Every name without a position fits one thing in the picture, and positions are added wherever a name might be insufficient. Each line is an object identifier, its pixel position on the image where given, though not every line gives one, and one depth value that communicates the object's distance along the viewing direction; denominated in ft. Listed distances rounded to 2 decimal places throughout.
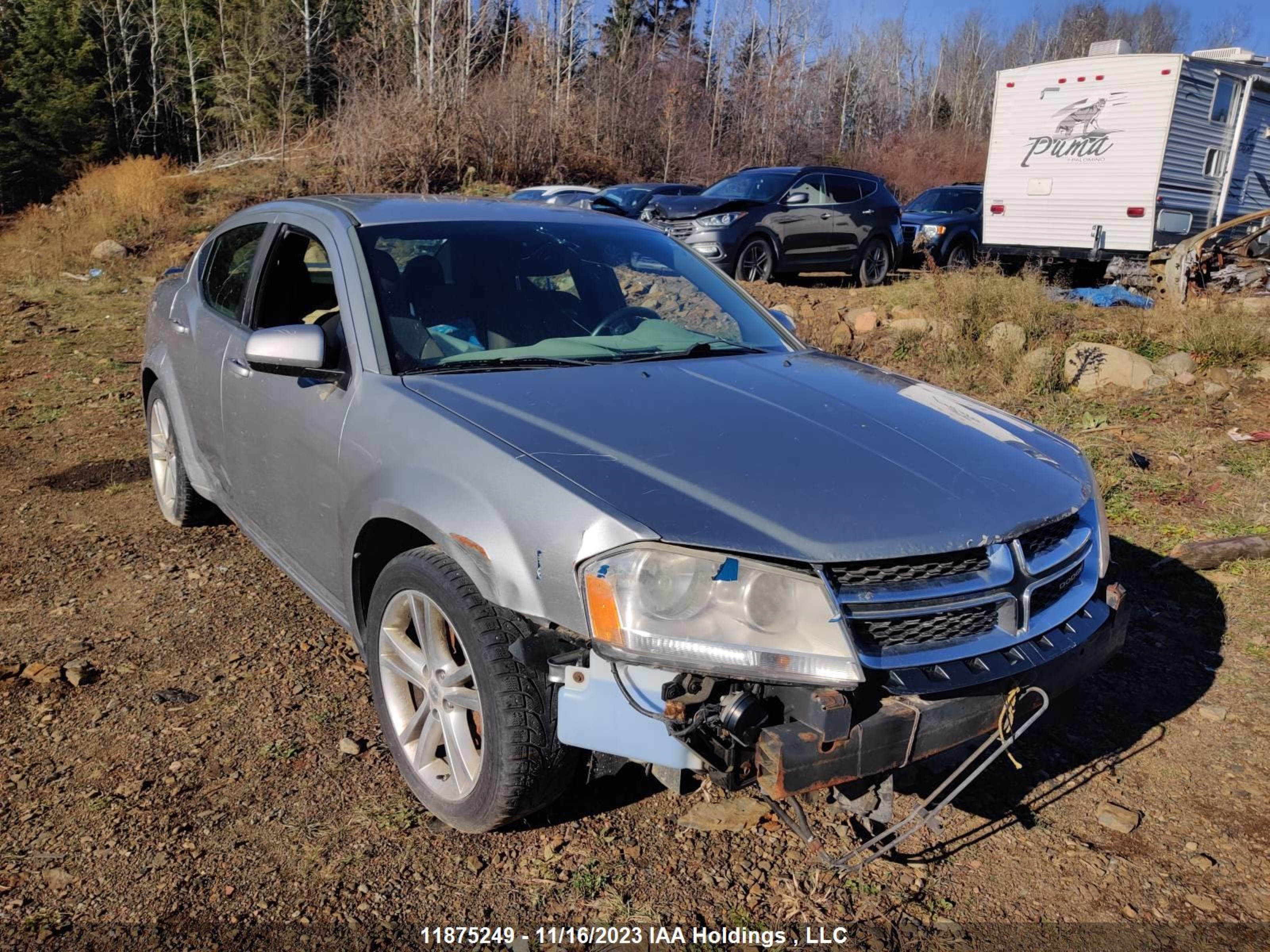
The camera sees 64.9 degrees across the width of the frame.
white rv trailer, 45.03
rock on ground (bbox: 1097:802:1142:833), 9.62
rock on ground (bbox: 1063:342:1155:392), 25.07
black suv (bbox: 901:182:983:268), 57.00
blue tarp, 35.73
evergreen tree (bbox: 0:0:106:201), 112.57
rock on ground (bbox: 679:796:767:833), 9.39
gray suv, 41.63
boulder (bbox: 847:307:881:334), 30.73
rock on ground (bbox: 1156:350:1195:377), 25.71
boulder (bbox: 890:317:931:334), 29.22
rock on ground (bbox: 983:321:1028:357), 26.45
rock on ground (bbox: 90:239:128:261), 53.72
